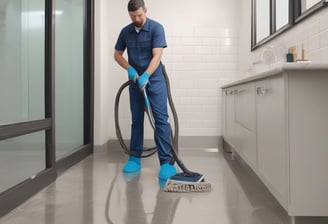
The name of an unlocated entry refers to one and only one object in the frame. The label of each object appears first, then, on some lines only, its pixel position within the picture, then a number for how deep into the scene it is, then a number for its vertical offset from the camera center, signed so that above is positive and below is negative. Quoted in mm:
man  2848 +373
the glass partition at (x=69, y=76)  3014 +370
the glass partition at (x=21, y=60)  1925 +339
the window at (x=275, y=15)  2437 +869
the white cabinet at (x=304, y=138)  1501 -113
